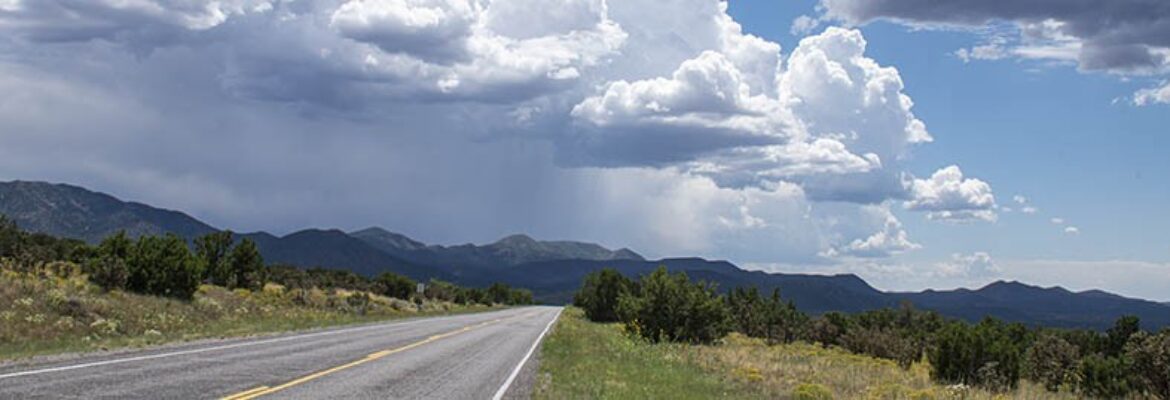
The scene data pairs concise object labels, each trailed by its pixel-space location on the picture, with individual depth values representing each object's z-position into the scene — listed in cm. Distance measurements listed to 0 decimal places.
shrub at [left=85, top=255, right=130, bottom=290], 3784
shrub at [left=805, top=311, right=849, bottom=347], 7856
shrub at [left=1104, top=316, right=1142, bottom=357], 6562
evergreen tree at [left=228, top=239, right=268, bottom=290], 5738
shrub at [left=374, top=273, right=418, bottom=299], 9198
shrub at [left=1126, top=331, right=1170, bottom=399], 2731
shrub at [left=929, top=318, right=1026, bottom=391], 3518
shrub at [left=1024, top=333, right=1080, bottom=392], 4229
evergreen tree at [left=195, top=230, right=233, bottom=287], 5466
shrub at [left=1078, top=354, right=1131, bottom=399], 3841
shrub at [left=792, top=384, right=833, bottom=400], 2010
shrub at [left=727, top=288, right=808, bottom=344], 8200
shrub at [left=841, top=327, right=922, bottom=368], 4839
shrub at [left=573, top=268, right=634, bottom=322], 8381
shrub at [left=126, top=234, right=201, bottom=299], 3972
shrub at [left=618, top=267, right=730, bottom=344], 4381
